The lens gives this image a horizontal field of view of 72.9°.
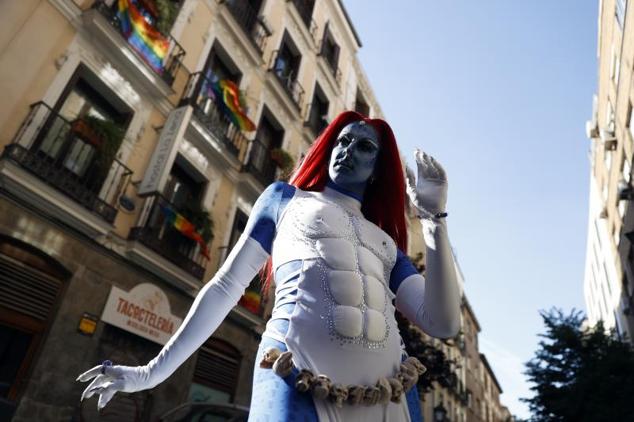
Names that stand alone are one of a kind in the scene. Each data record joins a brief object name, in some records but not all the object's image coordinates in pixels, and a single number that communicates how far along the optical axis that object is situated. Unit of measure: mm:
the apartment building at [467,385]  24234
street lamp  14703
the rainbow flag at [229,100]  11312
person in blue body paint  1371
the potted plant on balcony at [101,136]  7969
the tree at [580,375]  11109
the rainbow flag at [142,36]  8930
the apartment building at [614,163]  14771
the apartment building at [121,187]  6805
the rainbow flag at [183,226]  9276
